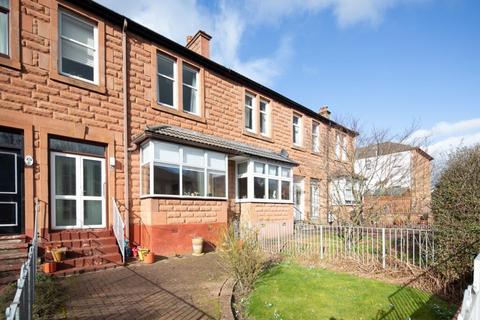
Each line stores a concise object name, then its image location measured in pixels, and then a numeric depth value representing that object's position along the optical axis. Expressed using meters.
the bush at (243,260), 6.36
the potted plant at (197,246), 10.12
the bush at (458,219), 5.73
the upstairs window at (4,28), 7.89
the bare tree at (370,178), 10.59
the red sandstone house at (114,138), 7.93
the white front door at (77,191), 8.59
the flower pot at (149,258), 8.73
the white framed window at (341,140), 13.35
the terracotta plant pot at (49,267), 6.95
